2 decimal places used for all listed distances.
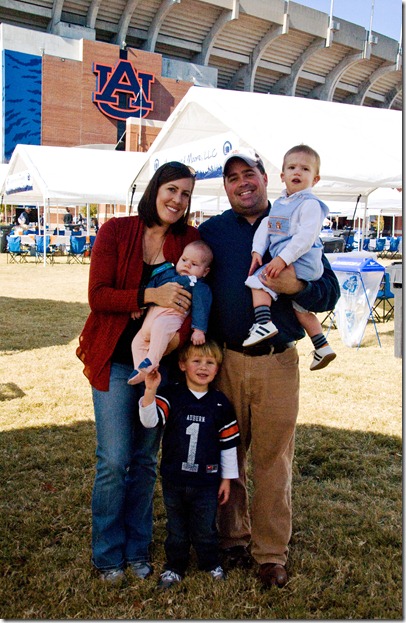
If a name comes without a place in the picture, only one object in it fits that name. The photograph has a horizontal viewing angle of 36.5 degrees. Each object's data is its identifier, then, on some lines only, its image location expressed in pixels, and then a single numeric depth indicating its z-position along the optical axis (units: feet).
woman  9.25
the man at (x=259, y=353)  9.48
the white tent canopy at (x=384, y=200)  67.67
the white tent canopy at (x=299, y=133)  27.99
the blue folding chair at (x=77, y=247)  76.43
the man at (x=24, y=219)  104.57
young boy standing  9.61
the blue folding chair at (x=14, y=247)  72.84
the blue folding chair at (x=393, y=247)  94.99
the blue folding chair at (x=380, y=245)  92.89
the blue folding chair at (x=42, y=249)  74.33
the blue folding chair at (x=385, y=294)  33.63
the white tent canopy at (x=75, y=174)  63.46
